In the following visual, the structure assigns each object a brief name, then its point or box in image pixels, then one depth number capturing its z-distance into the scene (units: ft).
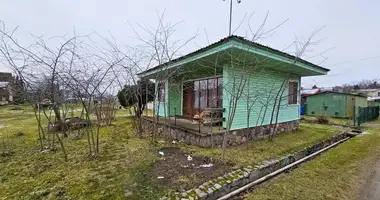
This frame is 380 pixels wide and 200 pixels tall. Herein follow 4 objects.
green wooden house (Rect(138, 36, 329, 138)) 17.93
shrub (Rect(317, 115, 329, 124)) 37.50
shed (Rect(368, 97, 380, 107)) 68.23
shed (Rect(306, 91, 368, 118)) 46.47
